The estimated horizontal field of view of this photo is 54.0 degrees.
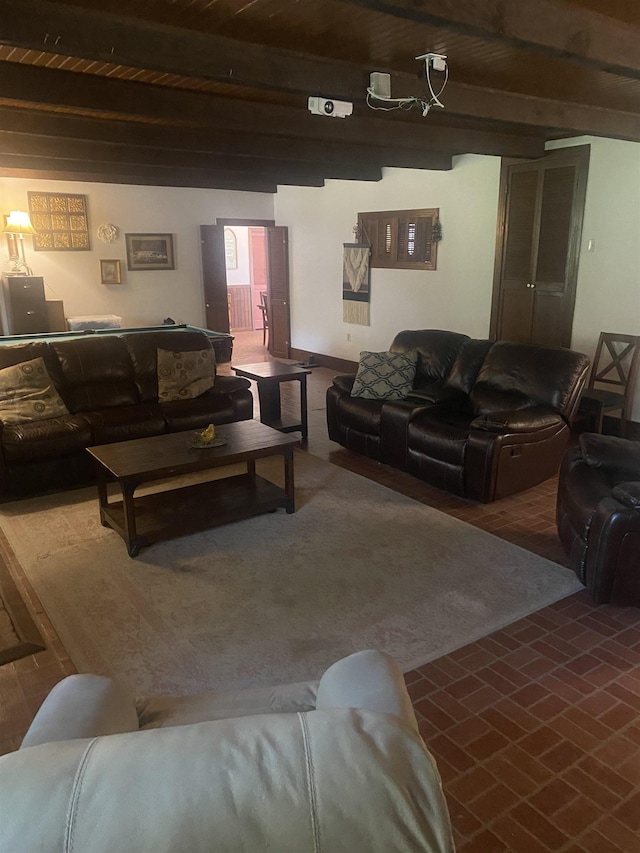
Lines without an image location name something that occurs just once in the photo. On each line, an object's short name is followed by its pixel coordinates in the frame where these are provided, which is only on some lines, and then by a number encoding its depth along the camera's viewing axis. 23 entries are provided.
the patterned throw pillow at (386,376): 5.06
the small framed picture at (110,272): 8.72
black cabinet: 7.71
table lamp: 7.70
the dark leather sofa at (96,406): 4.22
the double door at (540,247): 5.69
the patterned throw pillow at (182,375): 5.10
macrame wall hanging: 8.16
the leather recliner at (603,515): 2.77
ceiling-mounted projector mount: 3.19
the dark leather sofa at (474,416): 4.11
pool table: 6.02
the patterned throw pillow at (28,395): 4.36
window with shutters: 7.17
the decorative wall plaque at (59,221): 8.15
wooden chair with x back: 5.26
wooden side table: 5.50
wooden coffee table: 3.50
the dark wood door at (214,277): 9.44
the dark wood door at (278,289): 9.75
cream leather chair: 0.72
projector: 3.45
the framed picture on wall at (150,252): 8.92
